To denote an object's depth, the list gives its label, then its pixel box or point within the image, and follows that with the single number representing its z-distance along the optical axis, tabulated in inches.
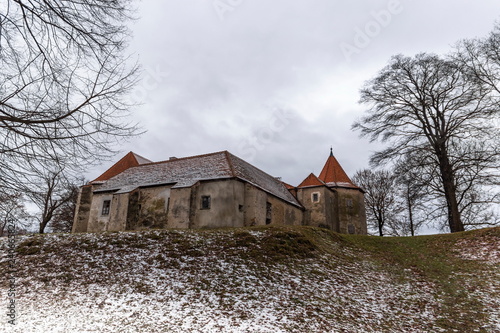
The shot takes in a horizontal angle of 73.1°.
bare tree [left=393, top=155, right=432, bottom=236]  790.5
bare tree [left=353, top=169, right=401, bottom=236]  1295.5
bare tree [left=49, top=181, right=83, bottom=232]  1409.0
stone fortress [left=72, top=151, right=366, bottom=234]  853.8
